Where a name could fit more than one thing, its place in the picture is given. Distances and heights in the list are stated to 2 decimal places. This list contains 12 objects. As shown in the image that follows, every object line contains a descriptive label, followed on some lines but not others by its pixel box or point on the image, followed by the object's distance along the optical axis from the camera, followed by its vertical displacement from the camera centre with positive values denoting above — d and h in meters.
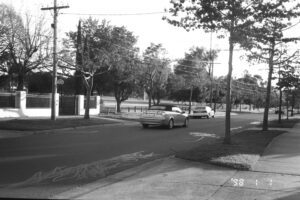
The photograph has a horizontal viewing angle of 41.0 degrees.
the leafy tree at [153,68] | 42.54 +3.09
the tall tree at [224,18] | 12.89 +2.67
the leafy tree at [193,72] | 58.78 +4.09
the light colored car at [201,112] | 42.81 -1.48
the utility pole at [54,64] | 23.95 +1.77
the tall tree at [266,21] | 13.06 +2.71
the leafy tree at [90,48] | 27.92 +3.29
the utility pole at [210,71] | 61.95 +4.57
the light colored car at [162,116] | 23.36 -1.13
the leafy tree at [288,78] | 25.56 +1.47
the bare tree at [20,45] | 40.19 +4.94
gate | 33.91 -0.94
